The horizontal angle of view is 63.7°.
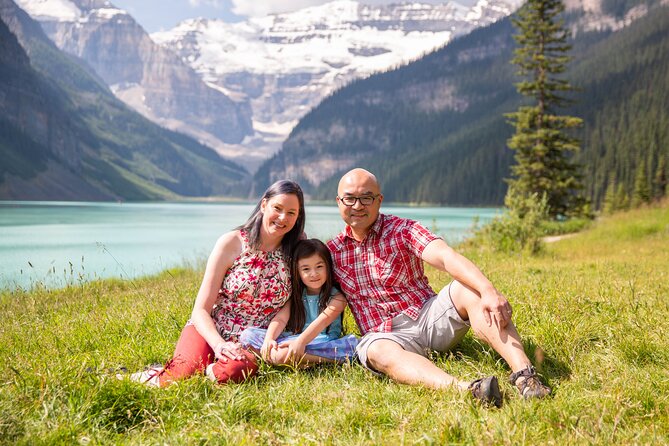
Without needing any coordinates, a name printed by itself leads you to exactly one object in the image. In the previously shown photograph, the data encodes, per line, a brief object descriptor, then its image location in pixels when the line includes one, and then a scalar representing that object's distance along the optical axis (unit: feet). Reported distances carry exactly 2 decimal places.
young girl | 14.46
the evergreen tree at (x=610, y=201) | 183.01
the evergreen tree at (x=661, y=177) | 211.82
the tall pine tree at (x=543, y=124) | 88.74
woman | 14.48
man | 12.91
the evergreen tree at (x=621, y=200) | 169.48
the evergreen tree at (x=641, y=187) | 185.45
